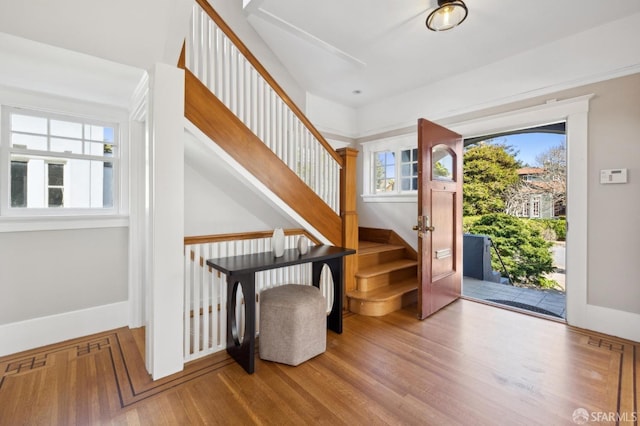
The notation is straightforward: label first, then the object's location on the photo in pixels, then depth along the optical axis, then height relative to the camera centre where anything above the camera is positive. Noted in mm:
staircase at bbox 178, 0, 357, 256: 2125 +690
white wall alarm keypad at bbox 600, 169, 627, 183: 2535 +334
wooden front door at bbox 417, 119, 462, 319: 2955 -57
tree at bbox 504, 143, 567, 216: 5465 +615
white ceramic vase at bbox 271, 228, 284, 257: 2373 -264
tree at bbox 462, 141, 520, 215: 6172 +812
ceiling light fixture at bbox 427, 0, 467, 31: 2240 +1616
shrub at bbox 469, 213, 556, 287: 5715 -735
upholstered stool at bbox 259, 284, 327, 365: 2096 -869
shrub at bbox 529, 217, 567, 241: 5586 -306
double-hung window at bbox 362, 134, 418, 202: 4273 +681
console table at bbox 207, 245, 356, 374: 2008 -542
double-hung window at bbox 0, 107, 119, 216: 2385 +438
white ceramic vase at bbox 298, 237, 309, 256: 2477 -293
